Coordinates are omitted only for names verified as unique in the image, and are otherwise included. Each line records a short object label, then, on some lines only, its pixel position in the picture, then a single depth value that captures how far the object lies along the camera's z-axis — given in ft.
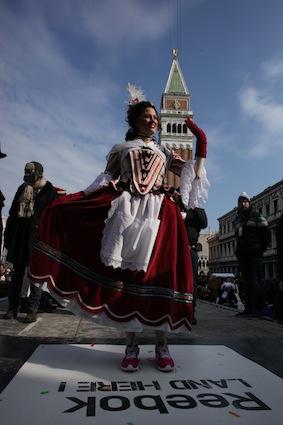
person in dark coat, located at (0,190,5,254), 11.32
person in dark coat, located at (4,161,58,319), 13.53
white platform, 4.78
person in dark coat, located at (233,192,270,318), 16.74
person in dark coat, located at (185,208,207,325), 15.34
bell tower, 219.82
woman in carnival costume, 7.57
